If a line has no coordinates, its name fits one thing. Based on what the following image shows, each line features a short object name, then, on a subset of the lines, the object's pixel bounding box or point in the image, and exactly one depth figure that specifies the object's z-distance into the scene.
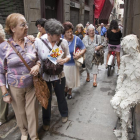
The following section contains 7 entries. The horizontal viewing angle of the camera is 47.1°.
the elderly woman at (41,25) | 3.67
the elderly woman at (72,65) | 3.69
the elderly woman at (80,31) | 6.19
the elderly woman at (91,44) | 4.84
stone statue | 2.28
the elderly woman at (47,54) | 2.45
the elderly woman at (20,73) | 2.16
